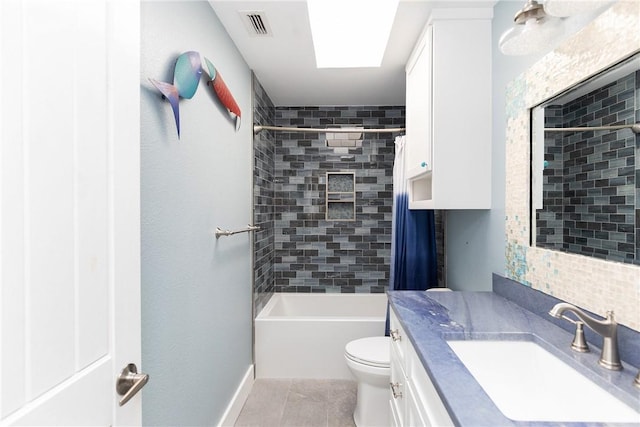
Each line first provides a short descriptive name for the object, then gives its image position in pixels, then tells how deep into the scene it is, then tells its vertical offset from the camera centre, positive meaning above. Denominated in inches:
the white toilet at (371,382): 74.9 -40.1
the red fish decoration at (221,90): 64.9 +25.8
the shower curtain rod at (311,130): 102.2 +26.9
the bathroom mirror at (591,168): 37.2 +6.0
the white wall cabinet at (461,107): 69.8 +22.5
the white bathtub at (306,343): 102.0 -41.3
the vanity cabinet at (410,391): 36.1 -23.9
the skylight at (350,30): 66.9 +41.9
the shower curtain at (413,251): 95.4 -11.5
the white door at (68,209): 19.8 +0.1
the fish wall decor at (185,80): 49.2 +22.3
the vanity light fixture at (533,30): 44.3 +25.3
